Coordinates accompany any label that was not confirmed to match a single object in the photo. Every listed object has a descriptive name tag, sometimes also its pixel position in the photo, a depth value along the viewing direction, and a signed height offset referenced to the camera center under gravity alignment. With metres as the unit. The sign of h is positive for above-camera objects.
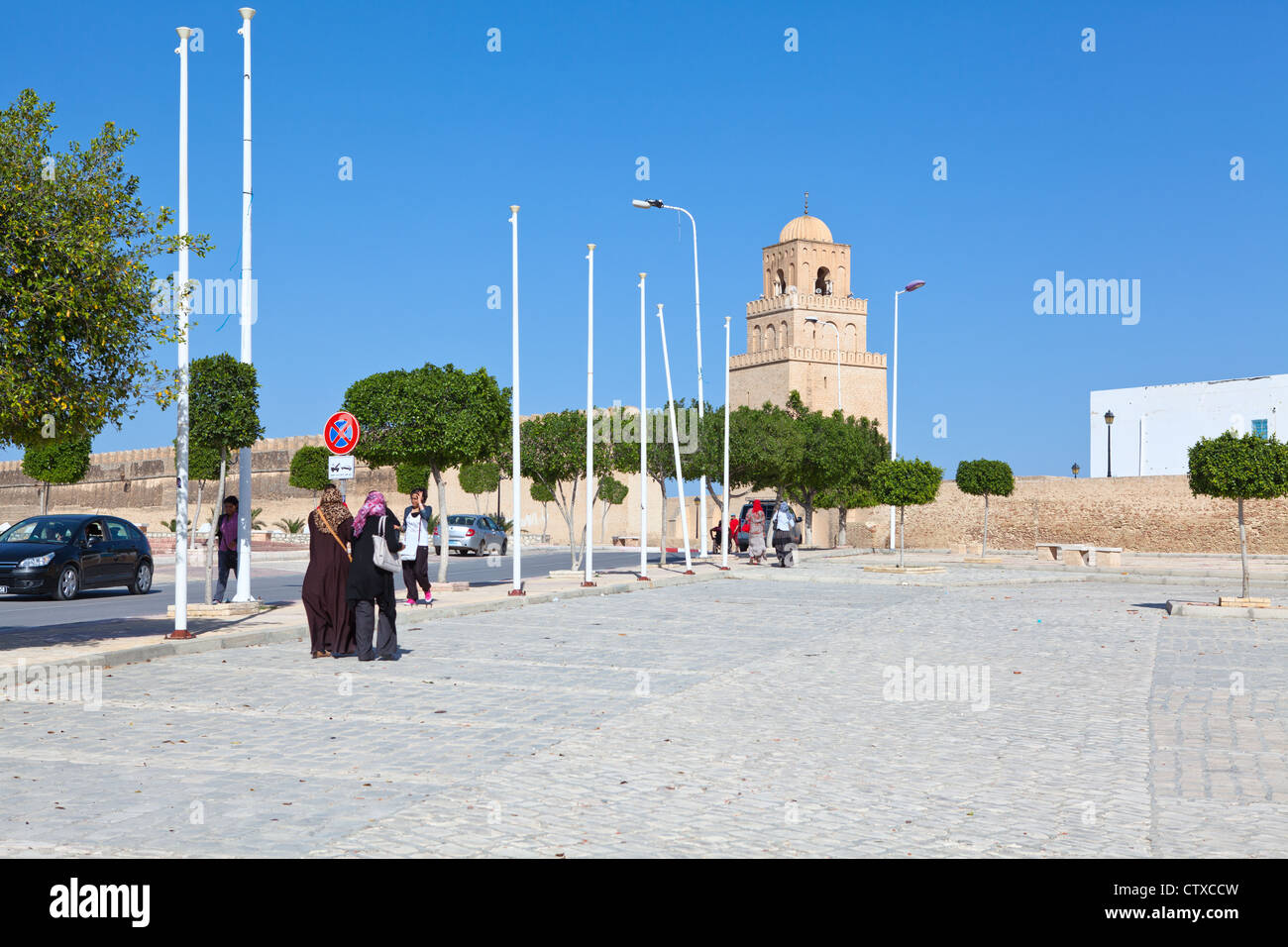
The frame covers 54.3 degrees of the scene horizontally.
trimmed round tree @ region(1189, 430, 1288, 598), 18.11 +0.51
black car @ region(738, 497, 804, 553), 44.62 -1.14
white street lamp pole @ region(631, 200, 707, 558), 27.32 +4.34
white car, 43.72 -1.00
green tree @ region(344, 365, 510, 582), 21.39 +1.55
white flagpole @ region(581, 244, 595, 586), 23.48 +2.70
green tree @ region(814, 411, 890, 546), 48.88 +1.67
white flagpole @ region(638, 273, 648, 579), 23.89 +0.64
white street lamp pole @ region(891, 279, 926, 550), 47.77 +4.00
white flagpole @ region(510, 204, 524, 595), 20.72 +2.85
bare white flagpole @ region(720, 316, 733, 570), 29.91 -0.93
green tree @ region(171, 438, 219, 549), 38.56 +1.31
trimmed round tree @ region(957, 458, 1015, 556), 41.50 +0.88
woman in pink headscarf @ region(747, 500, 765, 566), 33.88 -0.90
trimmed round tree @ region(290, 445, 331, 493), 63.78 +1.90
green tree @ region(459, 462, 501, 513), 60.60 +1.36
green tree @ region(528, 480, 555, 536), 58.47 +0.32
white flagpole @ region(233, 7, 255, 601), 15.91 +0.61
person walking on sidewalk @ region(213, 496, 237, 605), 17.34 -0.44
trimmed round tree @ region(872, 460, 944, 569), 32.59 +0.57
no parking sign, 15.68 +0.93
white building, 57.84 +4.20
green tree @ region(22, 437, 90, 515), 45.06 +1.63
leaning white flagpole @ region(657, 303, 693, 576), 28.28 +0.58
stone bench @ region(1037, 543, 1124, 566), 34.06 -1.43
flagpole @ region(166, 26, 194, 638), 12.78 +0.66
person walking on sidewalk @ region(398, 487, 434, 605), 17.39 -0.57
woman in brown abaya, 12.40 -0.73
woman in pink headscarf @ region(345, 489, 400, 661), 12.05 -0.63
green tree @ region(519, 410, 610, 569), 27.41 +1.32
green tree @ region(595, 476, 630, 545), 55.47 +0.44
